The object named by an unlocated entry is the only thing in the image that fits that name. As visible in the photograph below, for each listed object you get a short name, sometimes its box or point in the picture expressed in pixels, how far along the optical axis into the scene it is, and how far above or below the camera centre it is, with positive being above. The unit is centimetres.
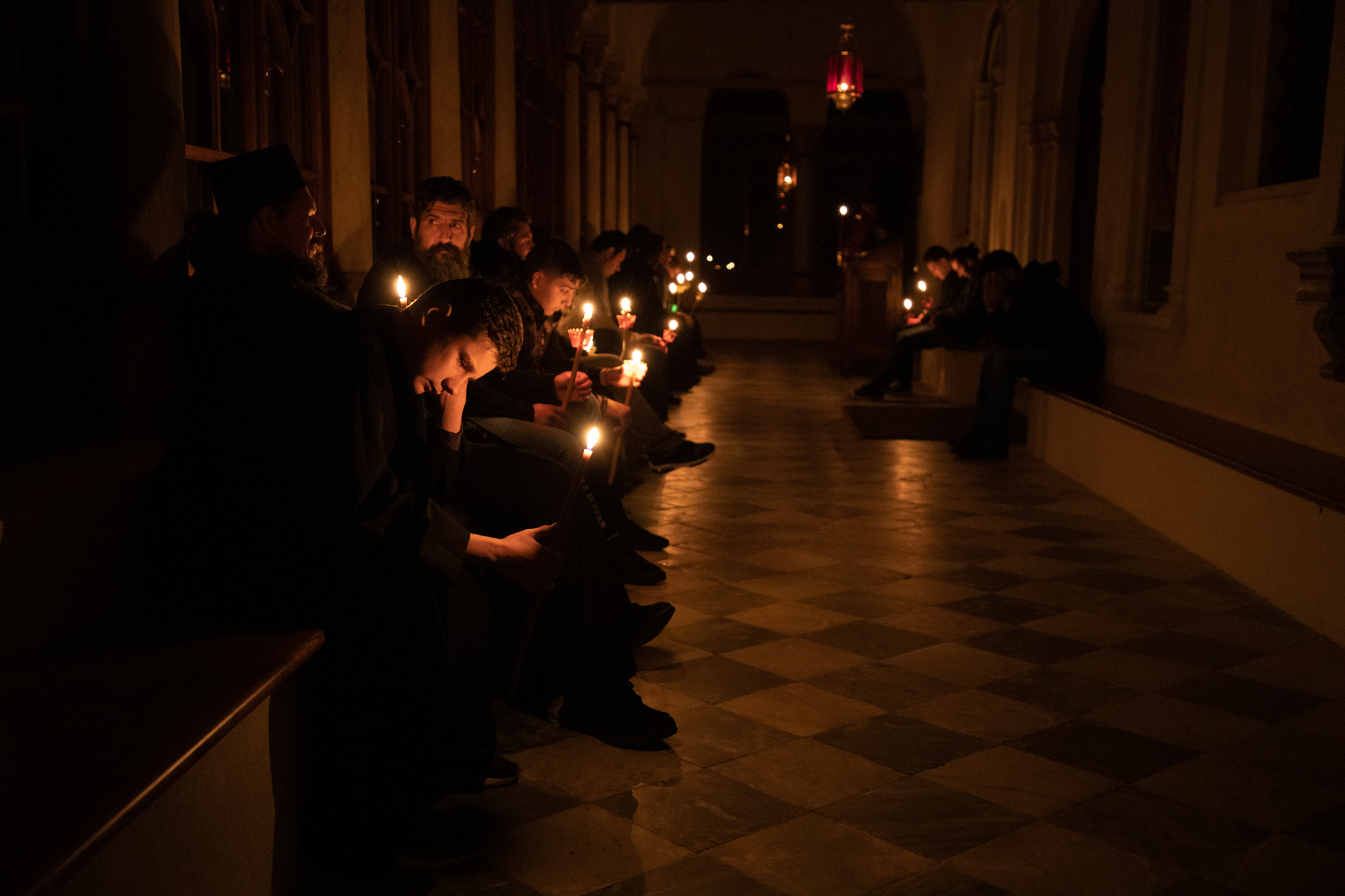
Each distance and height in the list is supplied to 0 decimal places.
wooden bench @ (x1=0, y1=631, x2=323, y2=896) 150 -68
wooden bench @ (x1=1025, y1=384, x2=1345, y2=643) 414 -79
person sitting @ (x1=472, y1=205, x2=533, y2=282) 500 +25
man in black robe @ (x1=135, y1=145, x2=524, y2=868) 226 -53
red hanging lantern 1217 +231
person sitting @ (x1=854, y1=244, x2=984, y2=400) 991 -29
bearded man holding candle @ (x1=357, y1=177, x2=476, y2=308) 420 +18
